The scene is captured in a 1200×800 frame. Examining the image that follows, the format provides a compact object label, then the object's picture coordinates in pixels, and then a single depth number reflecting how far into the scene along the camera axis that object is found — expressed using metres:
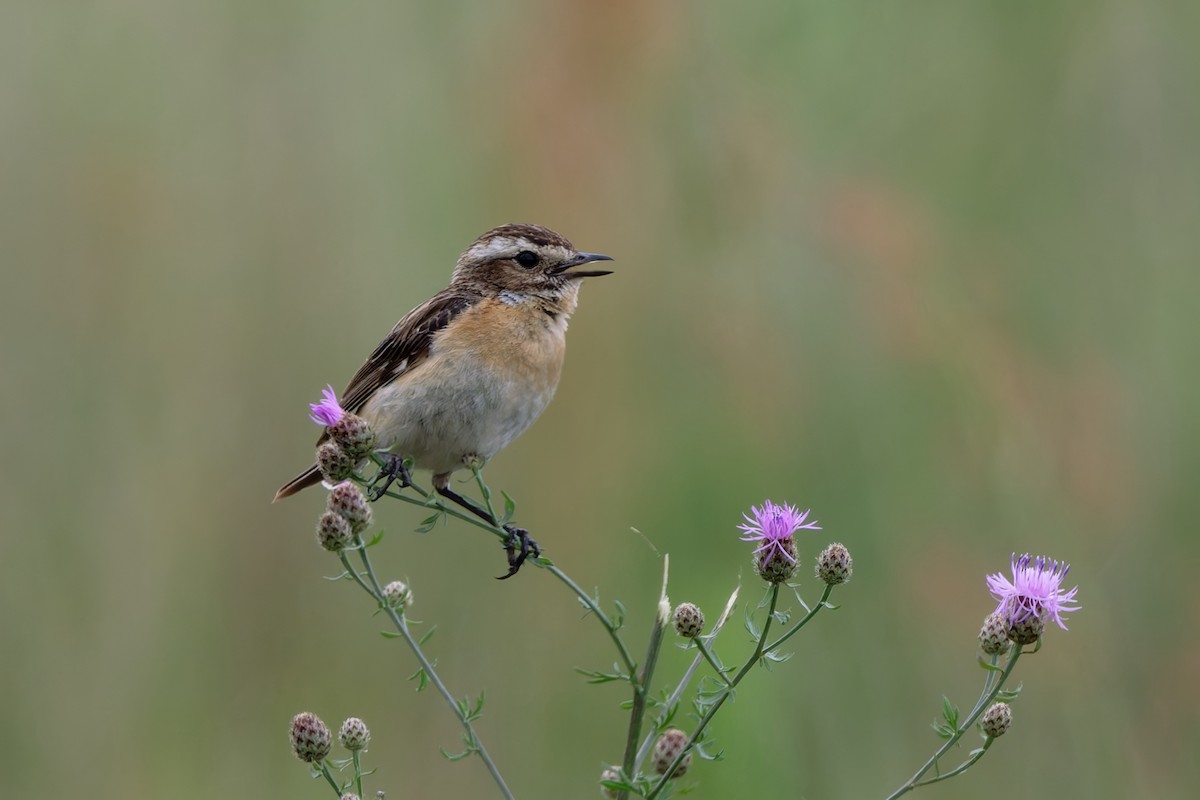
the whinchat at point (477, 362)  7.71
